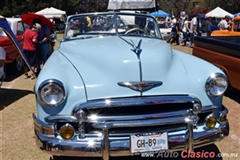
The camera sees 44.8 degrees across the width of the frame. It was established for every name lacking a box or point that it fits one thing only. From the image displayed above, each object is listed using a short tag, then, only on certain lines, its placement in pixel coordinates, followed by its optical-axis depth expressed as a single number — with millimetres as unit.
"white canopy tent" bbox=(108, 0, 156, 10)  12703
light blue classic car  2740
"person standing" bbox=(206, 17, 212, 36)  16775
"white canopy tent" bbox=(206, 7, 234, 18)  24402
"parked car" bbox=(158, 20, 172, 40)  17741
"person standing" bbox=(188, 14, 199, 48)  14391
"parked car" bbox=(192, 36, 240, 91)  5062
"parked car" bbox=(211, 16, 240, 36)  8991
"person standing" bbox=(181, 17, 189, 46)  14695
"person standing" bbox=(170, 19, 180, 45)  15341
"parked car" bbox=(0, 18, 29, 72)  7702
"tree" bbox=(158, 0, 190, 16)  39875
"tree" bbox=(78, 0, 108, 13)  42719
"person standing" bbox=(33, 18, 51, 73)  8116
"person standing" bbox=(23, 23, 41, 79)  7738
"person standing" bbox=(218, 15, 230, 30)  15523
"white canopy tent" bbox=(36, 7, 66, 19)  27145
